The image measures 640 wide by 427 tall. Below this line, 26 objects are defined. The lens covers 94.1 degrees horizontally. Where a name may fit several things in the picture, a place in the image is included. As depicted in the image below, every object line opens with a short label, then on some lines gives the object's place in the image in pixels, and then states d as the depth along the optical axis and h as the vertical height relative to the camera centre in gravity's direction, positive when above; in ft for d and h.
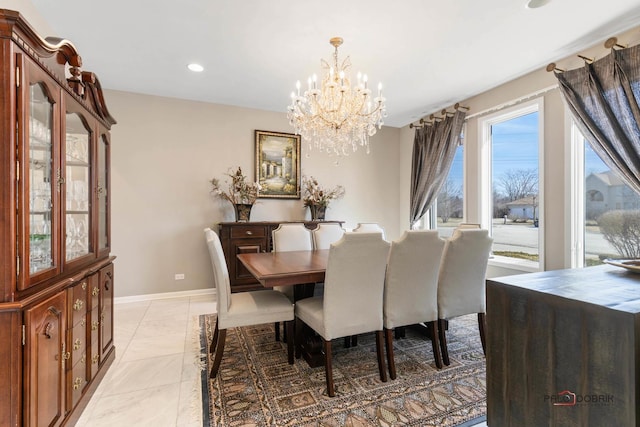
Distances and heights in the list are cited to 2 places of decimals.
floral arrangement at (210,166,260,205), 13.91 +1.06
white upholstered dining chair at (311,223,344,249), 11.74 -0.91
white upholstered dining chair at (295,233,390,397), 6.44 -1.82
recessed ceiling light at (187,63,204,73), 10.48 +5.18
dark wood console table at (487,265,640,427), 2.49 -1.33
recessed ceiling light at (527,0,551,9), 7.15 +5.07
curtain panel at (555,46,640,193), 7.86 +2.93
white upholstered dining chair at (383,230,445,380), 7.06 -1.74
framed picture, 14.98 +2.46
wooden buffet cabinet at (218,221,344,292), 13.30 -1.41
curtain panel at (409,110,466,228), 13.96 +2.70
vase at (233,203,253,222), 13.74 +0.06
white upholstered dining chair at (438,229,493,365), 7.76 -1.62
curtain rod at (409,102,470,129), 13.61 +4.76
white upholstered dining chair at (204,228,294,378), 7.06 -2.38
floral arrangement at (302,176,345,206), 15.20 +1.02
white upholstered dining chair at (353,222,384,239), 12.86 -0.65
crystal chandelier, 9.02 +3.34
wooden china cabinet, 3.84 -0.32
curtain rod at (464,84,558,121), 10.34 +4.24
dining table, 6.79 -1.43
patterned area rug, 5.71 -3.93
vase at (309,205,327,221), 15.23 +0.03
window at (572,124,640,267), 8.57 +0.03
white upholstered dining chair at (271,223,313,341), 11.02 -1.00
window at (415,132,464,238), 14.34 +0.48
